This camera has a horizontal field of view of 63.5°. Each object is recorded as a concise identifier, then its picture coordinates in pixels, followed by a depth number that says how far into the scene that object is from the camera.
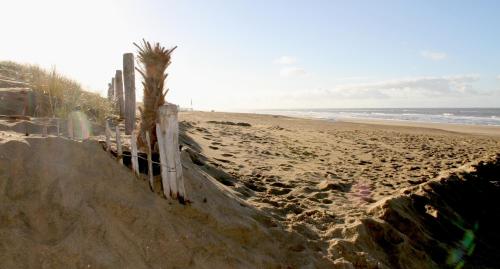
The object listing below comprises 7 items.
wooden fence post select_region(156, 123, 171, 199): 4.62
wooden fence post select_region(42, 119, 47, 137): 4.54
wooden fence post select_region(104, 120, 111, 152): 4.62
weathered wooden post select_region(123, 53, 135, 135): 8.09
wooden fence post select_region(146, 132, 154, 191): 4.60
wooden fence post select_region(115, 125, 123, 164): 4.61
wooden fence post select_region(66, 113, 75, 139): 5.01
